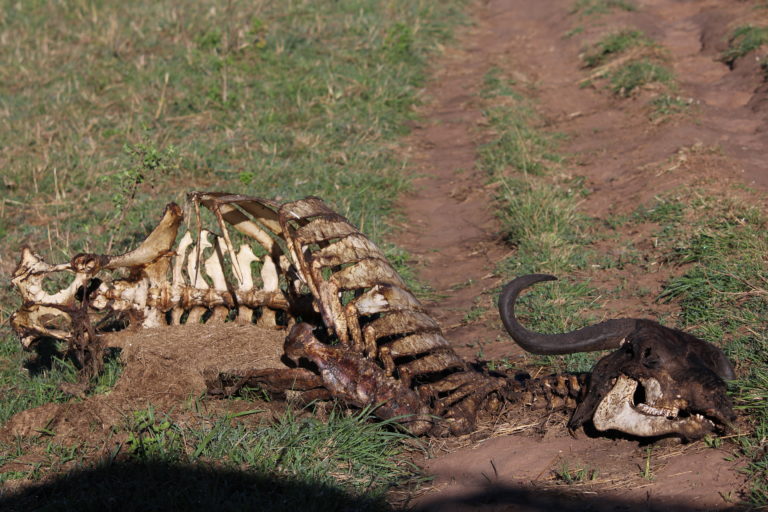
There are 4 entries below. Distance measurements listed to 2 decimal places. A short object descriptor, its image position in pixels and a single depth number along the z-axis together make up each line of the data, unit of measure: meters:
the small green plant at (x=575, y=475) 6.14
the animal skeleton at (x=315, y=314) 6.95
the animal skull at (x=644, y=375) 6.18
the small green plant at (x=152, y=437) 6.60
